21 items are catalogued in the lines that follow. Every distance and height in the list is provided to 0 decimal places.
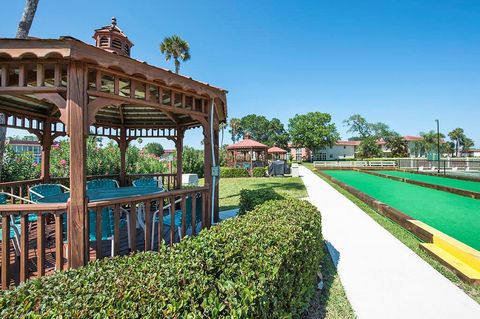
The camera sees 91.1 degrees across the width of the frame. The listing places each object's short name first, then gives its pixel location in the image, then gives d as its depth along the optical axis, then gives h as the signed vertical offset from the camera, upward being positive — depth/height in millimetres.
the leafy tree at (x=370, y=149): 52094 +1897
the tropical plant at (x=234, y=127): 73506 +10080
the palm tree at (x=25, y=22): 6215 +3637
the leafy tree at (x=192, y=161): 20117 -289
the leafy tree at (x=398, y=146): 48281 +2334
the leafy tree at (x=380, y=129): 77988 +9455
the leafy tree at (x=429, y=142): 53372 +3555
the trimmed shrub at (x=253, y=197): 5156 -902
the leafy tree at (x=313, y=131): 51875 +6051
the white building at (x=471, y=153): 79312 +1467
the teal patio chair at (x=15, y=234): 3363 -1129
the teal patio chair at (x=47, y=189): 5195 -704
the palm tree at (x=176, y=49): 21406 +10078
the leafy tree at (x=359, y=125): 74188 +10301
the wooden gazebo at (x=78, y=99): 2668 +825
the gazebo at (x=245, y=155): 21903 +281
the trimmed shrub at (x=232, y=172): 21078 -1283
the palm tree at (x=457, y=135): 69312 +6603
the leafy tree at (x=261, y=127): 75062 +9980
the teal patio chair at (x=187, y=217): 4426 -1172
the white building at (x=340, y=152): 65750 +1589
